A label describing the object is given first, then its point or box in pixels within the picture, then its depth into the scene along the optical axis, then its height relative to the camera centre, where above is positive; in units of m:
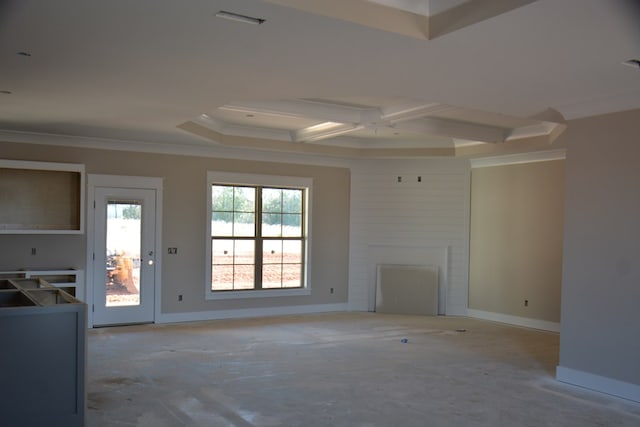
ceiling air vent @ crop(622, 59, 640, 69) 3.73 +1.02
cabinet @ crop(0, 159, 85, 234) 6.73 +0.06
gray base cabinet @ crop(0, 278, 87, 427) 3.44 -1.03
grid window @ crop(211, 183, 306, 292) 8.33 -0.49
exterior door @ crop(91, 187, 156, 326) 7.32 -0.70
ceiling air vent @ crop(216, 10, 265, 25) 2.89 +1.00
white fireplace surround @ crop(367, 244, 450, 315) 9.19 -0.84
